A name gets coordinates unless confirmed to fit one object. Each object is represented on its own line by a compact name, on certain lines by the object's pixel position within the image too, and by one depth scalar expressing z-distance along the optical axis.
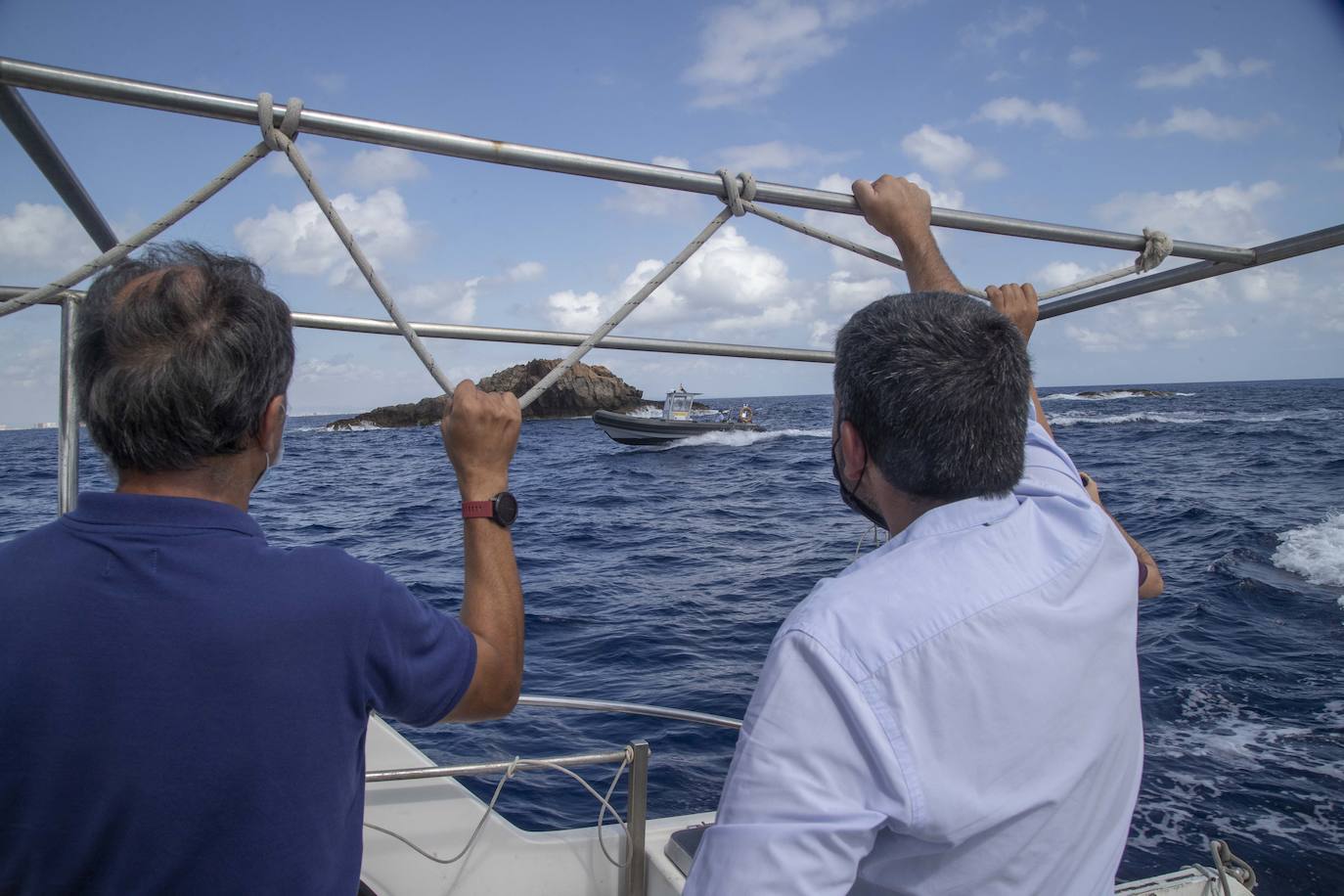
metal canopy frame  1.24
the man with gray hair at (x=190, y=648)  0.83
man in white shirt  0.75
